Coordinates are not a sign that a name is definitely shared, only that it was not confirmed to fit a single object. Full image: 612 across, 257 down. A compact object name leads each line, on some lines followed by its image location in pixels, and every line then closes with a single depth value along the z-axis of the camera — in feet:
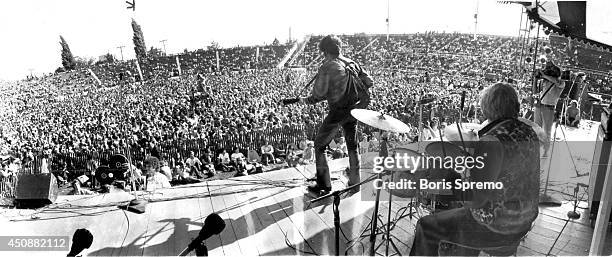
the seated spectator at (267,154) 34.99
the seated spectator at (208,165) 31.90
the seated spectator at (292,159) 27.99
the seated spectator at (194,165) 31.18
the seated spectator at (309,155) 24.51
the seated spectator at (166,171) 25.52
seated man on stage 25.67
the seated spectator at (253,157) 33.95
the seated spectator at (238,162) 30.91
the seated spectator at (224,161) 32.96
